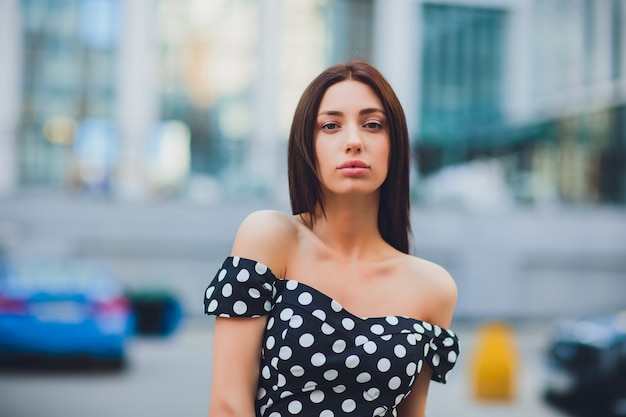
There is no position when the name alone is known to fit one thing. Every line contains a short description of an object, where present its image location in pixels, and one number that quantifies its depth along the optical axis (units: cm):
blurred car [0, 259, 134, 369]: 1098
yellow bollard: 1057
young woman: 196
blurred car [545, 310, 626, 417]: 893
